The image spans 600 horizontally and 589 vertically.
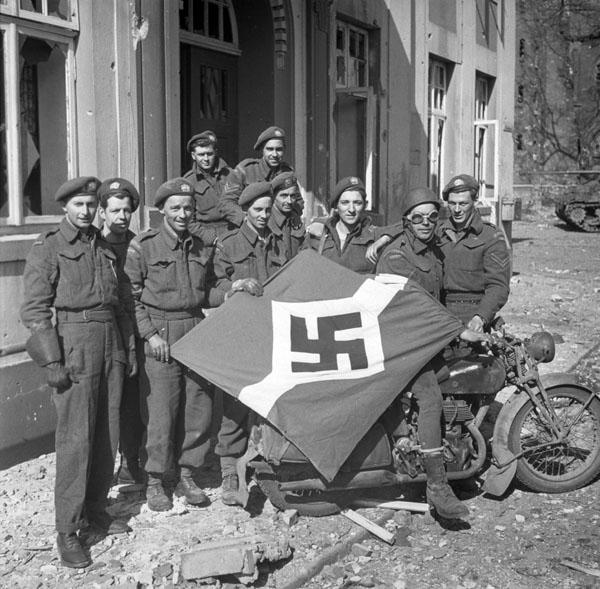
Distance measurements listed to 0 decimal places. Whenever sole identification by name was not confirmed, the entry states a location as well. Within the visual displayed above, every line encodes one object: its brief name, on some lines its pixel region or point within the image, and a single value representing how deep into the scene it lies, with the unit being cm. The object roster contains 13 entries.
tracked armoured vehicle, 2722
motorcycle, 445
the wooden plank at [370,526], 431
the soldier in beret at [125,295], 434
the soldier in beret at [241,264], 491
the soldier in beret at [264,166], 628
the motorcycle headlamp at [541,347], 482
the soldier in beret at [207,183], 629
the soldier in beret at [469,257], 524
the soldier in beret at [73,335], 397
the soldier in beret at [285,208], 529
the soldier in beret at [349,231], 531
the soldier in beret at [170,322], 454
